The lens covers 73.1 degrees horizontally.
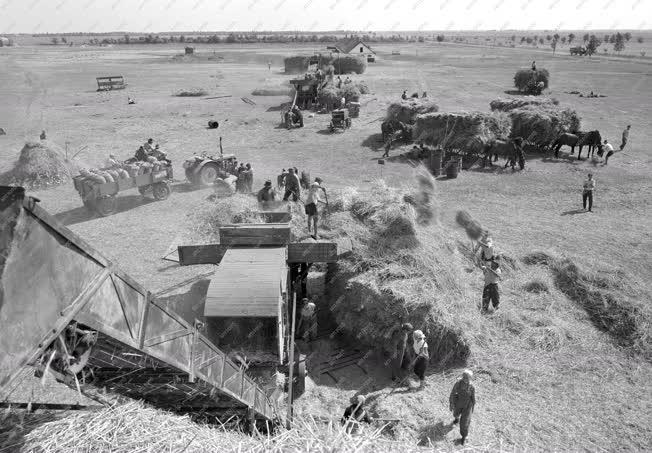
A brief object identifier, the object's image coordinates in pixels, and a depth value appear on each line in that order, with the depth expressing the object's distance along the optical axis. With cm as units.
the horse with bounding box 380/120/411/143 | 2381
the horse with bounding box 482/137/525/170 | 1997
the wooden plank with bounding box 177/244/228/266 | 859
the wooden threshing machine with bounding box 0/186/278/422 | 202
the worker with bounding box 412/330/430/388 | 746
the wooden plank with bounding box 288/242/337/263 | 850
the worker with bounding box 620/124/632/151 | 2217
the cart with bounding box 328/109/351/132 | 2697
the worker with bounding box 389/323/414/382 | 772
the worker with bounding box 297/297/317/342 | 853
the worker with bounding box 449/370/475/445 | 625
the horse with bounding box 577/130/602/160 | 2095
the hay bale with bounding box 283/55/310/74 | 6009
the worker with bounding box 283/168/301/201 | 1344
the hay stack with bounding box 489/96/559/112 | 2397
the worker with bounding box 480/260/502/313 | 926
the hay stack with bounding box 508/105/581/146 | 2166
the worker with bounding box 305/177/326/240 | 1030
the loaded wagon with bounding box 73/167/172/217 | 1412
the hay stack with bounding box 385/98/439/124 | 2447
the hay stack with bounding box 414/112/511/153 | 2067
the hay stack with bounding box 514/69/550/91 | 3969
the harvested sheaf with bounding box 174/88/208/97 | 4014
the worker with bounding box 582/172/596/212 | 1481
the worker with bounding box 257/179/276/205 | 1231
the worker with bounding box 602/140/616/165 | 2017
